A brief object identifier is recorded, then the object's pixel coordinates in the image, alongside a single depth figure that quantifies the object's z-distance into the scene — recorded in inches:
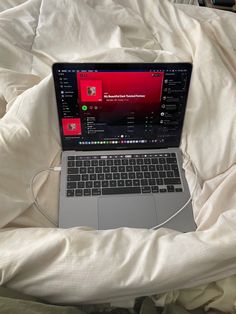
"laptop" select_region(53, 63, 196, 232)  29.1
